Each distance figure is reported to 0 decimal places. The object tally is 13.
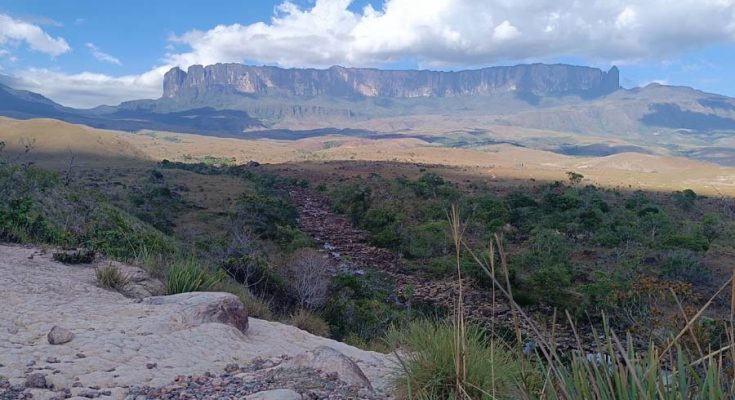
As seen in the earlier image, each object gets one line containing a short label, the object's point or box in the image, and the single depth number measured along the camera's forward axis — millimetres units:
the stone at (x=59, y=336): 5598
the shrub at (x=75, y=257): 8938
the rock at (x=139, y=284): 7984
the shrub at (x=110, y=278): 7969
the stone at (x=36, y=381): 4617
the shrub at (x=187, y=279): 8219
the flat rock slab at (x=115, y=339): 5078
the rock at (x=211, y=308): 6734
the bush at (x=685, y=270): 17933
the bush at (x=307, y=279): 12484
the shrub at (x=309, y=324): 9078
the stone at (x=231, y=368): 5517
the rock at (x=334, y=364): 4977
